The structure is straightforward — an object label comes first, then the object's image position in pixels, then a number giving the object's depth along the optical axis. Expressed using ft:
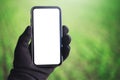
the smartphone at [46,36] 2.53
